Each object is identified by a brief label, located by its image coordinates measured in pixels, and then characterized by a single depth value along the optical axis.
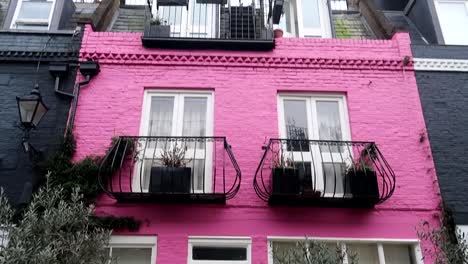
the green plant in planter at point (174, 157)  8.44
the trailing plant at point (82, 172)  8.34
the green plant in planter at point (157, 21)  10.50
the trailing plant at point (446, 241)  6.52
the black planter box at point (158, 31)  10.24
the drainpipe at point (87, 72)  9.56
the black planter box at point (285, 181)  8.22
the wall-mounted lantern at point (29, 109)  8.50
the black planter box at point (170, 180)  8.19
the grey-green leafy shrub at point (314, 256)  6.24
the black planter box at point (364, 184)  8.29
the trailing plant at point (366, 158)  8.63
